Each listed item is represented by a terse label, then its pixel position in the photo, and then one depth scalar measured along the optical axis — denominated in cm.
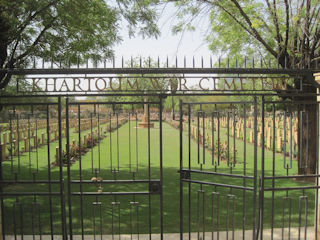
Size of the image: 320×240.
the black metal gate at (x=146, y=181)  432
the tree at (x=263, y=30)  856
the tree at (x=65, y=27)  756
